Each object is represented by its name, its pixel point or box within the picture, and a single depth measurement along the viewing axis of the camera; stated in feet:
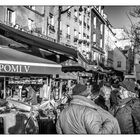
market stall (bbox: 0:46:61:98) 15.79
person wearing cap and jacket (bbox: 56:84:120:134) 8.75
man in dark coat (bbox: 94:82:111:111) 15.56
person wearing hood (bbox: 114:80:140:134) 10.84
